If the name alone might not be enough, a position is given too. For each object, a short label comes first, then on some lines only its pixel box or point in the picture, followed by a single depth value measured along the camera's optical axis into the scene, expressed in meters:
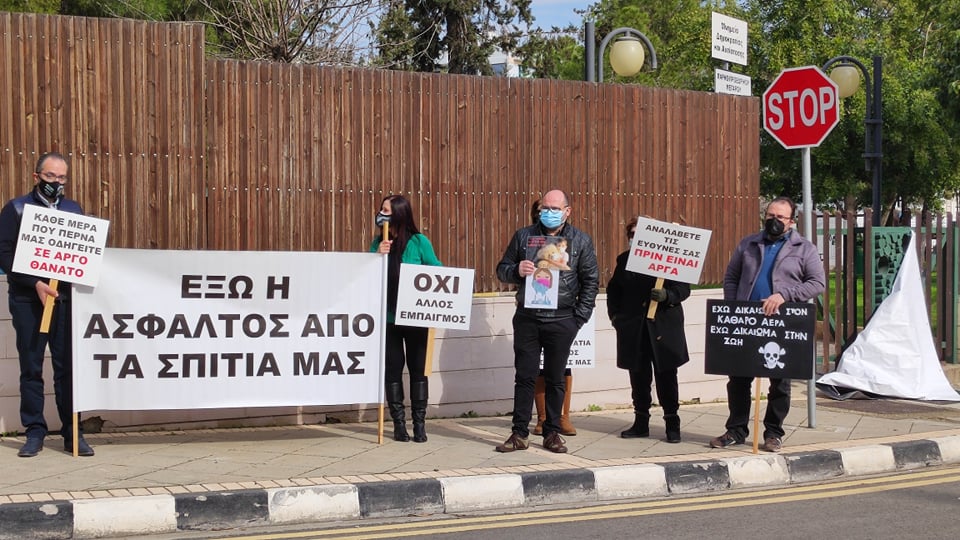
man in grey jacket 8.04
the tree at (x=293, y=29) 17.28
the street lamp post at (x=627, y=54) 15.93
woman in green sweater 8.27
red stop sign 9.22
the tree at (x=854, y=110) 30.14
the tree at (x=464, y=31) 35.22
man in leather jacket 7.95
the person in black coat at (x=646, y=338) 8.48
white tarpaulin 11.20
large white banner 7.57
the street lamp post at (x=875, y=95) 18.03
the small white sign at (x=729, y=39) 12.62
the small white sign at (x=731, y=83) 12.29
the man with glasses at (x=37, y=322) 7.32
